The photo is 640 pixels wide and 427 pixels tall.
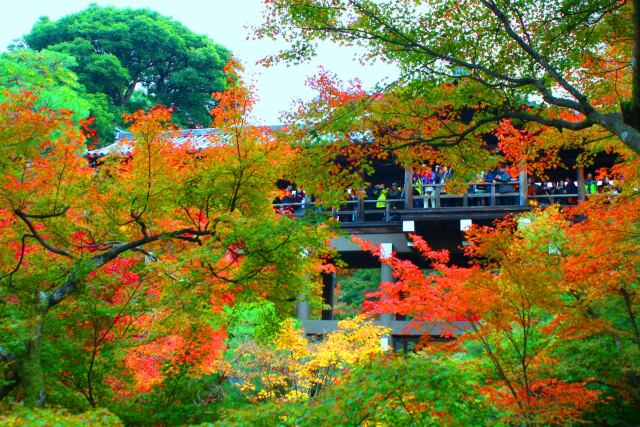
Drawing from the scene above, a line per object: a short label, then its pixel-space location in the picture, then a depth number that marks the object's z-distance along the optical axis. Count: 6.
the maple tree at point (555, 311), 8.14
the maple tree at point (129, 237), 7.87
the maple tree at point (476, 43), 6.81
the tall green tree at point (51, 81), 17.91
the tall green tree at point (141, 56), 31.48
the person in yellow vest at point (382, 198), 17.89
